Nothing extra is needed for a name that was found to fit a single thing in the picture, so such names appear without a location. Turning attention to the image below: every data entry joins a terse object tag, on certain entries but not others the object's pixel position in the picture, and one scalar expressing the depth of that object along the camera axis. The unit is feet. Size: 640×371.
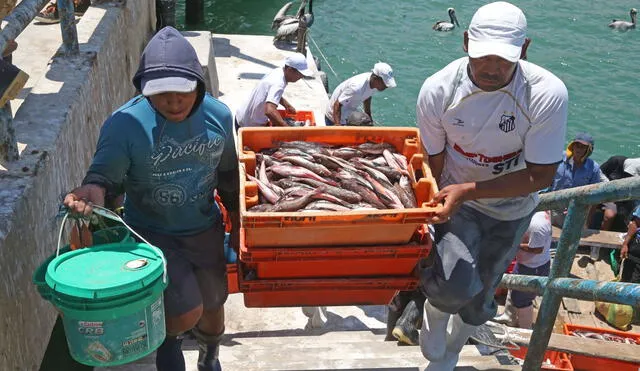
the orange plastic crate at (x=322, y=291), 13.29
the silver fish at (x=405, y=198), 13.29
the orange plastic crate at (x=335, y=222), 11.82
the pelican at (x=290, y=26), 52.01
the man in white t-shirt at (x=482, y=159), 12.09
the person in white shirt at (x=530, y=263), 23.65
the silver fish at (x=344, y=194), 13.30
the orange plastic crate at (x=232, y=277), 14.19
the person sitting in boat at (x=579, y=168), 31.35
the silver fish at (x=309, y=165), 14.10
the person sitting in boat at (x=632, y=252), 28.96
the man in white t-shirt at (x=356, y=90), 33.17
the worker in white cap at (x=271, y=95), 27.43
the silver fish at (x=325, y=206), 12.85
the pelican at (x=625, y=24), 82.69
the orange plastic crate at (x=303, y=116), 31.25
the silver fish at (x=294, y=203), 12.78
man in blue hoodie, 11.28
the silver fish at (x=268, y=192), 13.25
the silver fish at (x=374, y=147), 15.03
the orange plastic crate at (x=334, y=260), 12.56
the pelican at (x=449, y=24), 81.51
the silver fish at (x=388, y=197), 13.19
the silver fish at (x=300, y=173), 13.96
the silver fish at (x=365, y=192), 13.17
